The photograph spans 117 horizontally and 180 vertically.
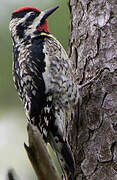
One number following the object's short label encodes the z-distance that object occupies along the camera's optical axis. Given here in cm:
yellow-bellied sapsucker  642
